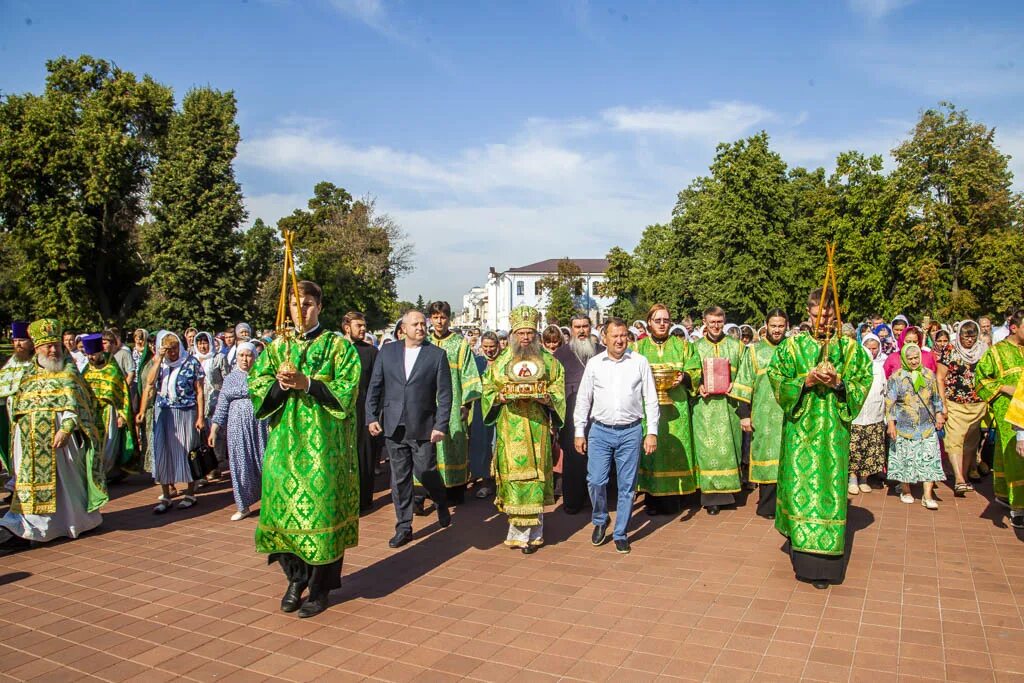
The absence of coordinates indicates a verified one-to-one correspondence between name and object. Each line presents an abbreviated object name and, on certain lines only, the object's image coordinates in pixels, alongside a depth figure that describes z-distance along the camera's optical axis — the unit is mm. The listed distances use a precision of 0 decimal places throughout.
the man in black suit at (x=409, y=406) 7266
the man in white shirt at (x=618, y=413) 6949
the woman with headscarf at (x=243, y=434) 8500
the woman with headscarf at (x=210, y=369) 11078
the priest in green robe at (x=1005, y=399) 7223
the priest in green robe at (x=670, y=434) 8344
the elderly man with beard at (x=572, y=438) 8711
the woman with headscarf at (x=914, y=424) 8578
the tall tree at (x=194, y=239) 33000
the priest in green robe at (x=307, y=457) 5344
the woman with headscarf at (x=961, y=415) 9323
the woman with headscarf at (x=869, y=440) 9469
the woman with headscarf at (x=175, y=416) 8977
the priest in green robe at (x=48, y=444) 7488
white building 97062
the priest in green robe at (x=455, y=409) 8664
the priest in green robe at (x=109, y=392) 9039
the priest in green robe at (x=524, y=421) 7020
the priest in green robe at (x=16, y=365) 7551
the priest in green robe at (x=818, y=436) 5883
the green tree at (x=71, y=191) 32625
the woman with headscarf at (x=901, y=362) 8961
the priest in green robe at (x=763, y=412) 8258
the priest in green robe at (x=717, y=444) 8484
